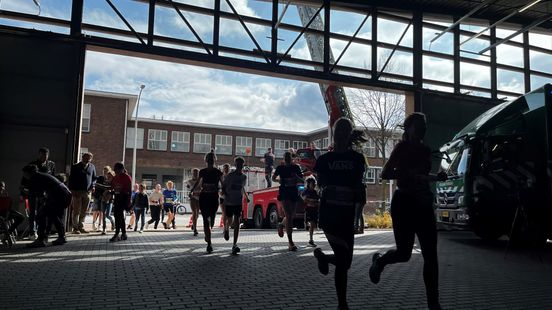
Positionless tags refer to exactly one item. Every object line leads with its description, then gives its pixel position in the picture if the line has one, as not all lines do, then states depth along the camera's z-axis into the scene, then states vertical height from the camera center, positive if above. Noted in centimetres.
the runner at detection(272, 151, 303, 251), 861 -1
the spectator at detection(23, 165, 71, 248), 834 -32
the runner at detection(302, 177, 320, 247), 989 -31
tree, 2472 +395
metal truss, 1127 +383
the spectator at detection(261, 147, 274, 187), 1700 +81
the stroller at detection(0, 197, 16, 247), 808 -74
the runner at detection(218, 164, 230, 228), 1215 +46
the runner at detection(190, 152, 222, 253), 802 -14
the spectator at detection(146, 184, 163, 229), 1460 -73
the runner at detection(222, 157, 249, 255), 825 -10
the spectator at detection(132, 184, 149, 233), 1330 -62
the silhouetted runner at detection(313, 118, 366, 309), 417 -7
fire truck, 1512 +60
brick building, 4050 +468
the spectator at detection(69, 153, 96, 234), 1058 -8
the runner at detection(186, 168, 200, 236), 1132 -63
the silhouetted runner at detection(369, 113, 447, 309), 423 -12
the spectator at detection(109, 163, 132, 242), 975 -27
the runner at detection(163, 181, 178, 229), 1498 -63
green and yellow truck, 925 +42
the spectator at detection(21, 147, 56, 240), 901 -25
